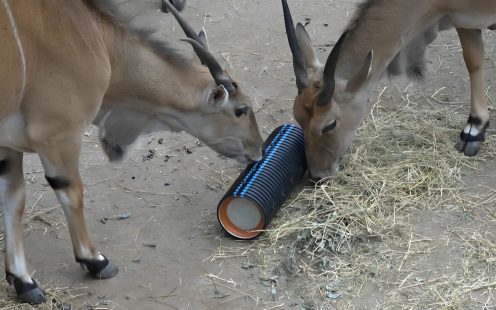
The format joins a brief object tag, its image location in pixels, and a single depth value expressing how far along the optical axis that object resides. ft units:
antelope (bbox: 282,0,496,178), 16.46
